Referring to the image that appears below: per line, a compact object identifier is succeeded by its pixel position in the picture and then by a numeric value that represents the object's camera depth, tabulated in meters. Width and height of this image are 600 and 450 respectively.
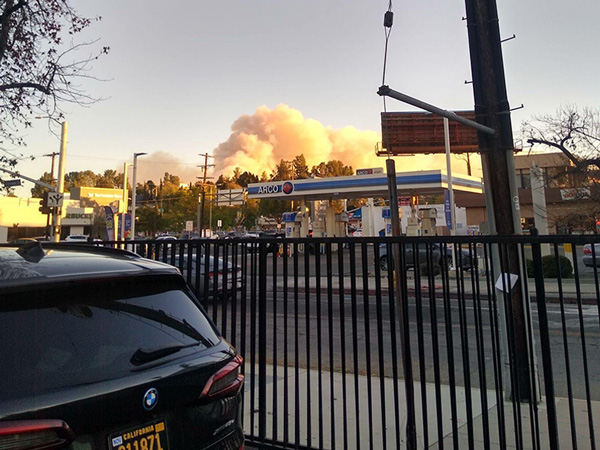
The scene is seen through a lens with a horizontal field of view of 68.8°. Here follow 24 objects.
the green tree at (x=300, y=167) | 88.81
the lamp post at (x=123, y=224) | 28.47
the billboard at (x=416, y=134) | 47.16
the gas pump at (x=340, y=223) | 33.12
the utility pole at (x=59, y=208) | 20.92
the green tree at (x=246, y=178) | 108.43
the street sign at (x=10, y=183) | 12.27
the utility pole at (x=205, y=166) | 69.79
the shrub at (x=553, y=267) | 15.53
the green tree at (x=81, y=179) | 103.00
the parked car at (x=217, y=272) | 4.50
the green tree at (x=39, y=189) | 83.38
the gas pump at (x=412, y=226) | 23.72
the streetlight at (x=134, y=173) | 39.77
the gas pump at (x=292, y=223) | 33.84
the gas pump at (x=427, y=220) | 24.78
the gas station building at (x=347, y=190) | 26.77
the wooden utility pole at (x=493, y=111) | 5.59
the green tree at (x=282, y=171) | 92.88
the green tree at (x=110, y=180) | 109.79
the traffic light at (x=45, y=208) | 20.38
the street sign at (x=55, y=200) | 20.06
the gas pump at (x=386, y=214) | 30.54
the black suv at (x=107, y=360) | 1.73
